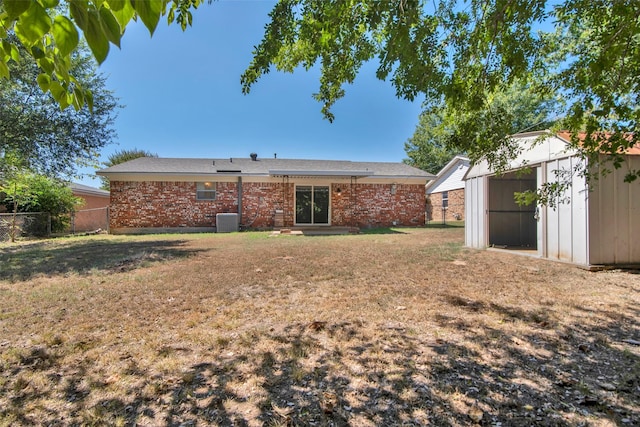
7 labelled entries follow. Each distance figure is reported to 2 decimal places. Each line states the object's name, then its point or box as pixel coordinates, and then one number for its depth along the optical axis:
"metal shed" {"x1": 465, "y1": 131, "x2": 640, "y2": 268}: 6.01
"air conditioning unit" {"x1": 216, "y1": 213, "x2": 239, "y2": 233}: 15.07
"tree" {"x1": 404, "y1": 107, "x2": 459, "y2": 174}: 36.00
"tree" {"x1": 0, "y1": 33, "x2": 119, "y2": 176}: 9.16
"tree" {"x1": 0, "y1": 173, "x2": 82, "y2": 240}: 12.21
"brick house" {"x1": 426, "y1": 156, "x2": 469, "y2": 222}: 20.66
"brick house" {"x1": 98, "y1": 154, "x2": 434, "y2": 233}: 15.28
